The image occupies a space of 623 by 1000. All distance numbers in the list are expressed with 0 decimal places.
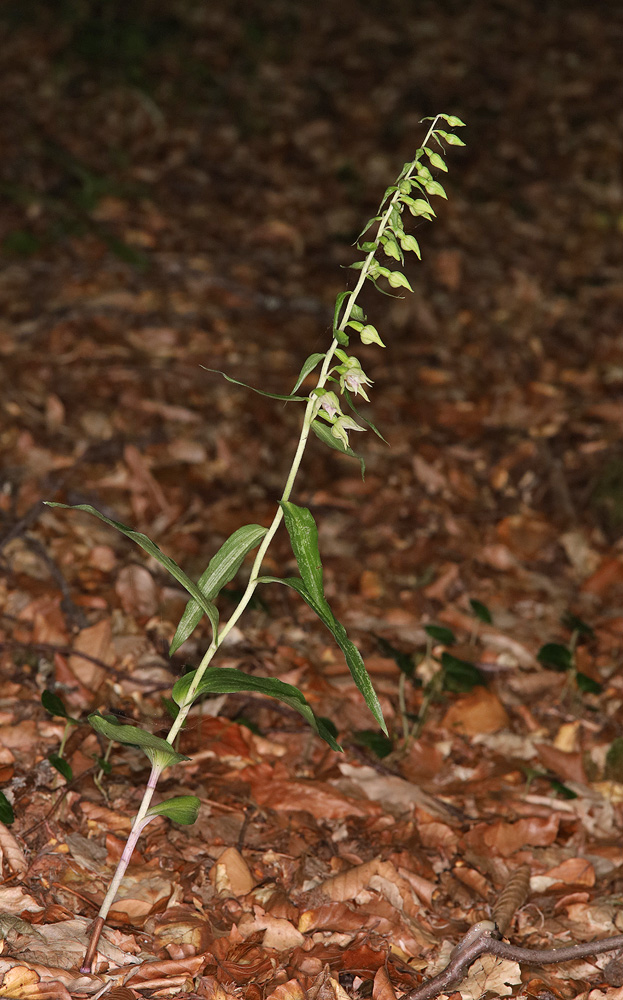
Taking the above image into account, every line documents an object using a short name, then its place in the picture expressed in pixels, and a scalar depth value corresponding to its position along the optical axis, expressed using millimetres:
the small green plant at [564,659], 2865
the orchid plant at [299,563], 1740
